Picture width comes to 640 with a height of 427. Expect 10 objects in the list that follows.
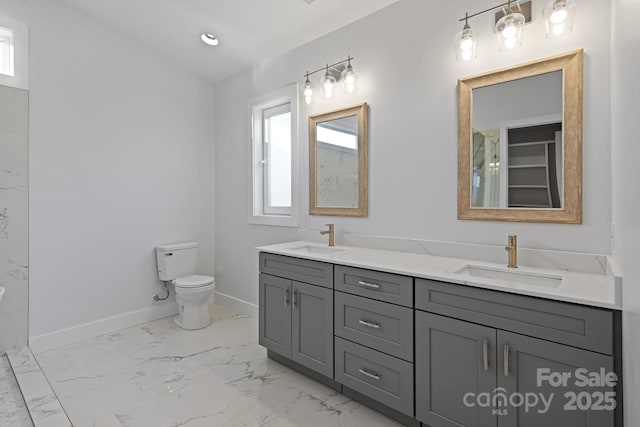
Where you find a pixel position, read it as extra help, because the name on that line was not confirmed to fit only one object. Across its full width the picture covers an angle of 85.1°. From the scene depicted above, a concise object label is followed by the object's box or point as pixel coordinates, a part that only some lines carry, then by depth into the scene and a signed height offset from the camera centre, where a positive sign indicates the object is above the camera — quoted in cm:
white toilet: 316 -65
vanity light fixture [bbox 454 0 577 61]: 166 +96
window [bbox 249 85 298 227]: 311 +52
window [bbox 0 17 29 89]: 262 +120
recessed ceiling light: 306 +154
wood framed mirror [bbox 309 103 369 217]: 257 +40
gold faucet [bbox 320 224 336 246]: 269 -16
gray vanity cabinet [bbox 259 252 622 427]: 129 -63
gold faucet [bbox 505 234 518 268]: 178 -19
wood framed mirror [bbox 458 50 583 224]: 171 +38
